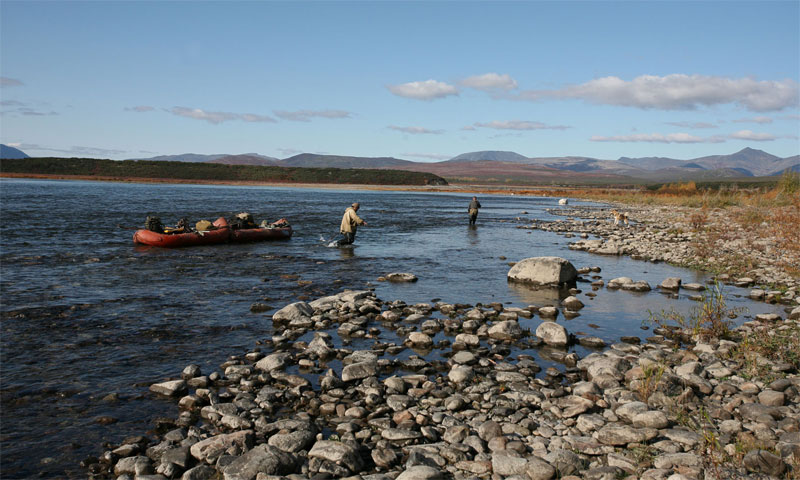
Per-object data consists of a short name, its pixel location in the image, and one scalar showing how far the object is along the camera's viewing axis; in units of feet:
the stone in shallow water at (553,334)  30.65
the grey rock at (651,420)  19.39
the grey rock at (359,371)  24.90
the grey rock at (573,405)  20.87
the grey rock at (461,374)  24.77
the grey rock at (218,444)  17.79
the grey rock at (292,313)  35.01
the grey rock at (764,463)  15.60
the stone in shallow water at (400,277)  50.90
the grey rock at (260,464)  16.31
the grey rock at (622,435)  18.42
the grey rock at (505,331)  31.78
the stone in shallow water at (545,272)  48.26
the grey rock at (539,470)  16.24
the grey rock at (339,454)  17.21
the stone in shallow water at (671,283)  46.44
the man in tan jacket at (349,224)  73.26
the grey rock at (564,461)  16.48
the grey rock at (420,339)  30.50
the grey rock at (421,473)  15.87
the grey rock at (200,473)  16.48
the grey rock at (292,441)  18.24
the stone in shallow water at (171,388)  23.26
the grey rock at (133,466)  17.15
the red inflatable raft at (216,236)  69.72
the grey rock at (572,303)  40.37
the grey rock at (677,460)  16.37
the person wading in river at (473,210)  109.35
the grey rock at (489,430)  19.15
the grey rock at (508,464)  16.67
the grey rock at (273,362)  26.08
